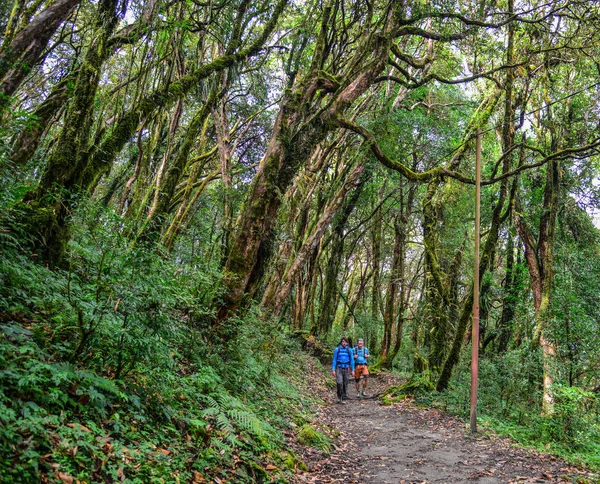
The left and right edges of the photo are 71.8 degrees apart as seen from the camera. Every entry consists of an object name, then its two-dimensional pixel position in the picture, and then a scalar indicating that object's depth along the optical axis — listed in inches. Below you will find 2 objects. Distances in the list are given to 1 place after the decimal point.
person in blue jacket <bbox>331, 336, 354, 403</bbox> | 477.7
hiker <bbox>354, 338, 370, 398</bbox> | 534.9
